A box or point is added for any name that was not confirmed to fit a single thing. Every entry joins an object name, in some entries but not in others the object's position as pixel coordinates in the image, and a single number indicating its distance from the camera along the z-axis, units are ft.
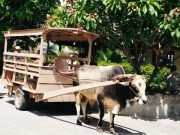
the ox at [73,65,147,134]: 21.68
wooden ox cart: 27.12
